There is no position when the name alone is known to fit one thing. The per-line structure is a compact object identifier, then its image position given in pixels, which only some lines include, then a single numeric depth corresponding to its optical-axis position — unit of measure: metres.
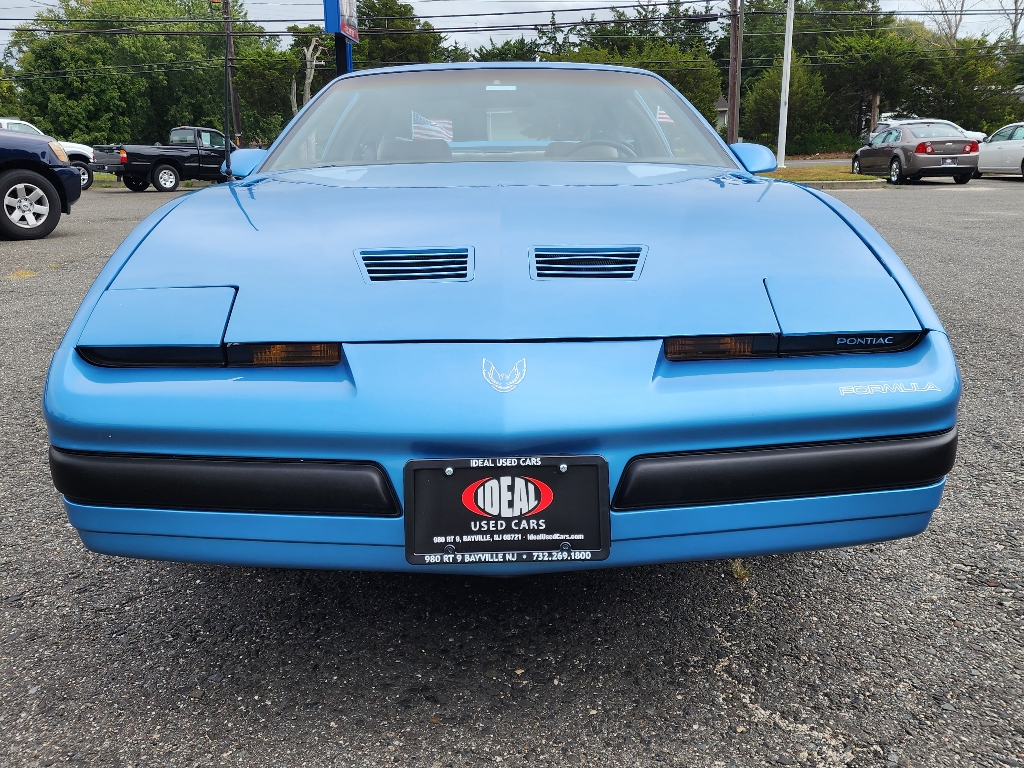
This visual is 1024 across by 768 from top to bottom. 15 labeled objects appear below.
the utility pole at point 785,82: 21.59
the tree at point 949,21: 47.06
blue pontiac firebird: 1.33
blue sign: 8.85
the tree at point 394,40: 57.22
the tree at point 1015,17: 46.59
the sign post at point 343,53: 9.08
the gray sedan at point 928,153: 16.64
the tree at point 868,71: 44.91
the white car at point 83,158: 21.41
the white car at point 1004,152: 17.08
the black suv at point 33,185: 8.54
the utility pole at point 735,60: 23.53
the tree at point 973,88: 41.19
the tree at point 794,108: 45.06
